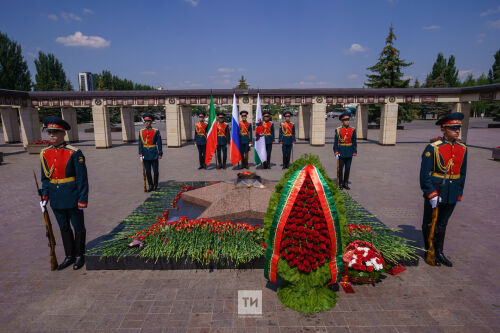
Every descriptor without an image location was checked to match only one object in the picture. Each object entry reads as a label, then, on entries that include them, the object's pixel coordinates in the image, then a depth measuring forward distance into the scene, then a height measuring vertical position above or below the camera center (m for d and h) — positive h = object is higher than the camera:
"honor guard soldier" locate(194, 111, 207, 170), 12.19 -1.09
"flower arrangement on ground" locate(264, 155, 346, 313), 3.41 -1.39
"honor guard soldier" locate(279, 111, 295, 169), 11.88 -0.94
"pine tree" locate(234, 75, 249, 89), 64.25 +5.37
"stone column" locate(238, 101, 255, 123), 19.56 +0.16
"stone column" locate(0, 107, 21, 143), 22.08 -1.06
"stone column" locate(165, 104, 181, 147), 19.77 -0.83
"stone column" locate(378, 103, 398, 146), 19.88 -1.05
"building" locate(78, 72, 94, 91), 140.82 +14.34
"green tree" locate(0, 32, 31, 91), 40.91 +5.96
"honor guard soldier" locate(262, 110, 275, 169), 12.07 -0.87
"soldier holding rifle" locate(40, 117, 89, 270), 4.57 -1.08
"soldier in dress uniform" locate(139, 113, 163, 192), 8.91 -1.07
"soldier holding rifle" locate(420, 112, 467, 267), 4.63 -1.02
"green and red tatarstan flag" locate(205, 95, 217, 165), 10.21 -0.90
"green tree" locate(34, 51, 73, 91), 47.47 +5.99
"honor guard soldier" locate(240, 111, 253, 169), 12.41 -1.16
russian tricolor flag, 10.26 -1.03
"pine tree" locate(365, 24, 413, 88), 34.28 +4.45
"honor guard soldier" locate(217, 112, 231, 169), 12.26 -1.17
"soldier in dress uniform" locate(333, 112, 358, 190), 9.02 -1.11
